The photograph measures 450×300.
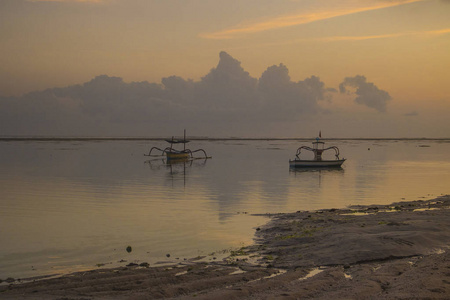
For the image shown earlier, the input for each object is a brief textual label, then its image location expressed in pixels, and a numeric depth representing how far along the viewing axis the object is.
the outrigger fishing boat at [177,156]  89.02
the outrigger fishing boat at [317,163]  70.00
